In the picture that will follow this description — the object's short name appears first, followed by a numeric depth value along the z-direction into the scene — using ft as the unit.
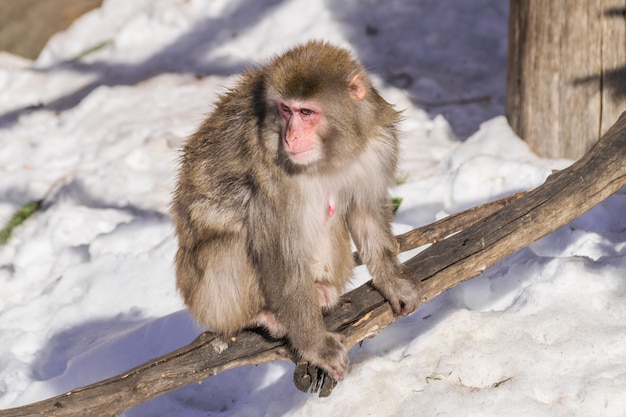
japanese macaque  19.94
